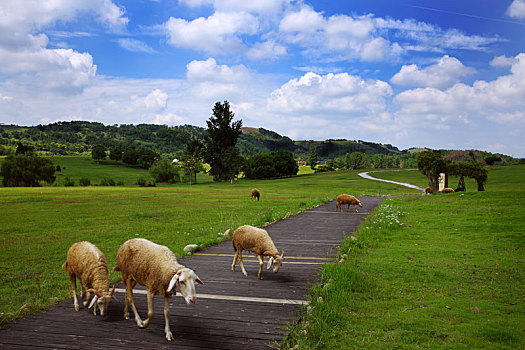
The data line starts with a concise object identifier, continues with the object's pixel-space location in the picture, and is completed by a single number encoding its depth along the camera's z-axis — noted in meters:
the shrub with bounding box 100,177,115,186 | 98.76
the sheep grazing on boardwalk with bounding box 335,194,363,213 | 26.27
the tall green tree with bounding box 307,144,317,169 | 198.12
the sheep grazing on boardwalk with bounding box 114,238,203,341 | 6.21
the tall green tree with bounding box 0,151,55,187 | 86.62
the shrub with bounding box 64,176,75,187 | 93.14
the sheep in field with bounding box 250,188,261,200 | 45.09
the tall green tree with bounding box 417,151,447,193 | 37.34
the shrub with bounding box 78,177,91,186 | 98.29
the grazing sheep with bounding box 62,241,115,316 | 7.09
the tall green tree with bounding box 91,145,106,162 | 178.25
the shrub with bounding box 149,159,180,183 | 111.12
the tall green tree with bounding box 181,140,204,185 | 107.69
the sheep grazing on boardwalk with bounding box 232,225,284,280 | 9.71
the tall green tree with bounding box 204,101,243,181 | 105.81
